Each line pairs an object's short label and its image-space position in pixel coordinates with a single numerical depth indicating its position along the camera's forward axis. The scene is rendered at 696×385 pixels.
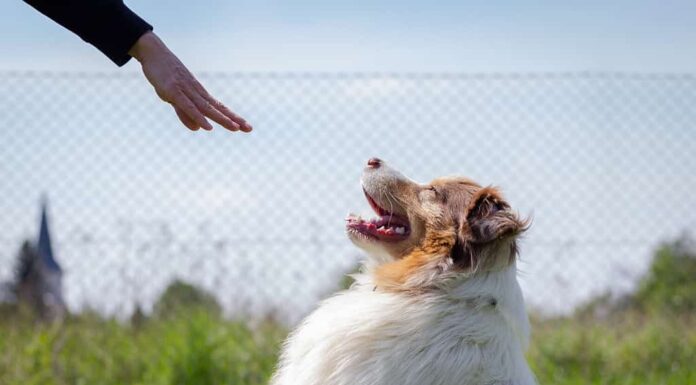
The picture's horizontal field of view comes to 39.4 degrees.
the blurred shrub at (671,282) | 7.57
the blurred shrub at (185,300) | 7.12
